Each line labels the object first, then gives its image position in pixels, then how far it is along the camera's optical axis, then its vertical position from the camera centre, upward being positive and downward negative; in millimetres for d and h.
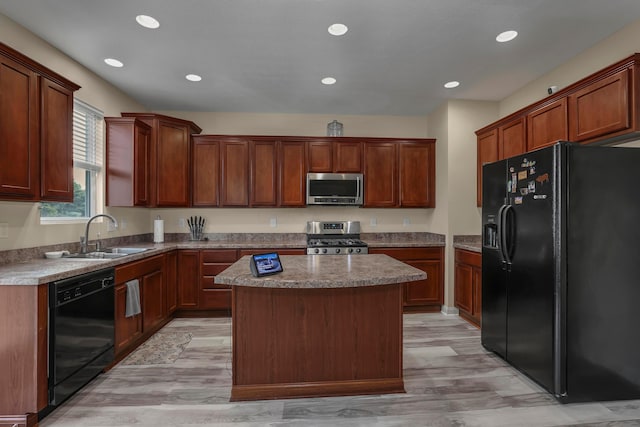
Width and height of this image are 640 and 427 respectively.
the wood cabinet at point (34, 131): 2051 +617
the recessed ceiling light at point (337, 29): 2543 +1541
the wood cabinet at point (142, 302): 2773 -863
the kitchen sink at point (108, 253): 2893 -368
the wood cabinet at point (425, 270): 4199 -758
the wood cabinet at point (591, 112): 2244 +885
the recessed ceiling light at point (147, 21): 2447 +1550
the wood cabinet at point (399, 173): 4523 +630
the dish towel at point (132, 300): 2858 -767
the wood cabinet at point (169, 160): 3900 +735
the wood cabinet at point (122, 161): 3586 +636
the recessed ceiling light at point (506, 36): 2630 +1545
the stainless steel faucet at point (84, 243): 3004 -255
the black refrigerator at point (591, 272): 2156 -380
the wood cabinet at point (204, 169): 4375 +661
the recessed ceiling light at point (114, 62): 3131 +1556
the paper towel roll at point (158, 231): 4324 -200
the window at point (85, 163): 3178 +572
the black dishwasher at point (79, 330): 2045 -827
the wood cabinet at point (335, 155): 4465 +874
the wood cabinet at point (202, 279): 3994 -798
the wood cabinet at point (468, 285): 3615 -830
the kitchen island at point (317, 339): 2168 -858
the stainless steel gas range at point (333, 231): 4656 -215
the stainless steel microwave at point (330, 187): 4418 +416
